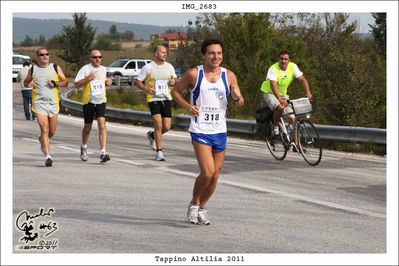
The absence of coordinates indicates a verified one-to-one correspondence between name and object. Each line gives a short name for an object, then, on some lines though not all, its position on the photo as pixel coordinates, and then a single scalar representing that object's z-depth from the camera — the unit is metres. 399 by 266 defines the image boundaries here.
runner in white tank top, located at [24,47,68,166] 13.53
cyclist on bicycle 14.18
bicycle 14.15
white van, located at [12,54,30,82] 51.57
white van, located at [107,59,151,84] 55.69
